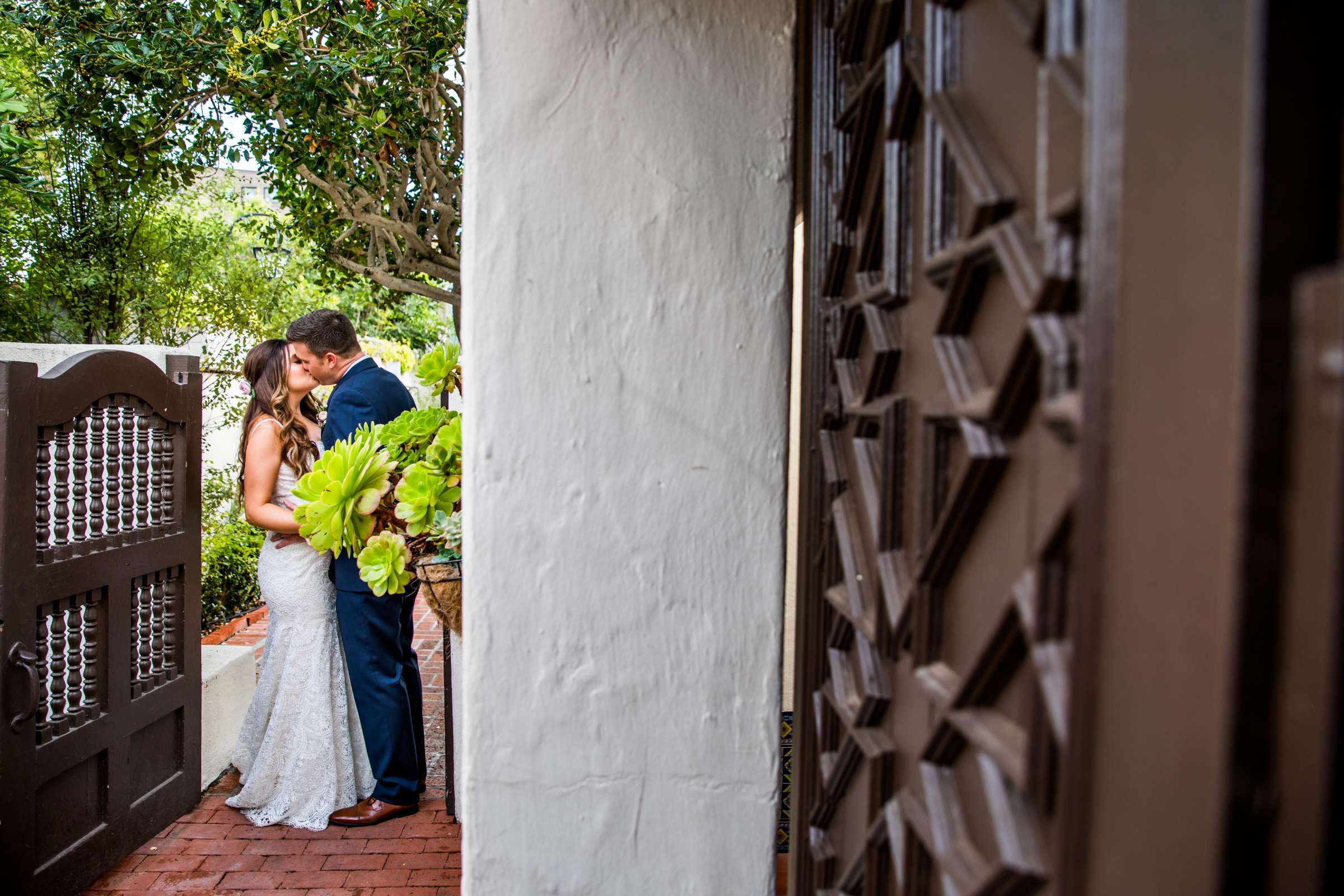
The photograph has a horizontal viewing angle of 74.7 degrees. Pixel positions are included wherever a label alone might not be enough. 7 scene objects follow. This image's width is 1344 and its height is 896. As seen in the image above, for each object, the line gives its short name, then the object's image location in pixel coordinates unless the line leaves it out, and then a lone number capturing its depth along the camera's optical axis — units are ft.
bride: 13.06
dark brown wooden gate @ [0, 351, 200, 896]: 9.87
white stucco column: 5.86
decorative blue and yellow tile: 9.61
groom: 12.66
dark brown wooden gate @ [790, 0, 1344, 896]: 1.51
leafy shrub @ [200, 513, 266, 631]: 21.83
